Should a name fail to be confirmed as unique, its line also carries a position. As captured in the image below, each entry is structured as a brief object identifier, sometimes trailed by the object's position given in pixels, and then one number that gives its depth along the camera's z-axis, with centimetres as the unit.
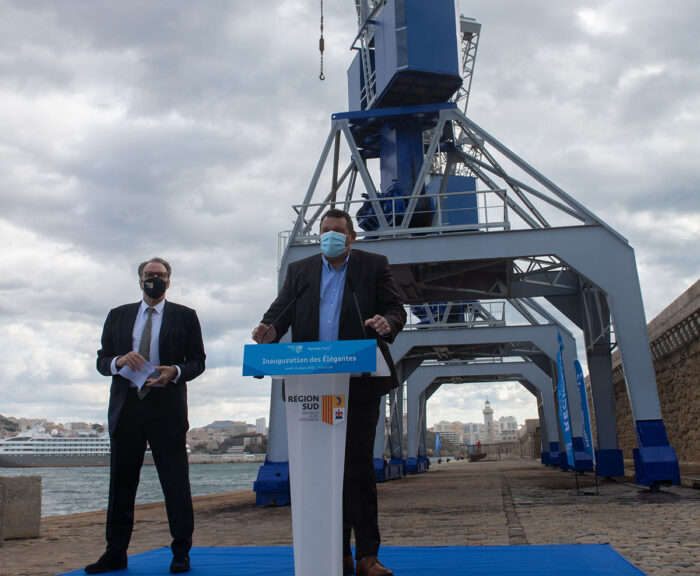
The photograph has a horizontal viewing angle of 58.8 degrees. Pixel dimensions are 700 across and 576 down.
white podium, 299
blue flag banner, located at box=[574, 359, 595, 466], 1186
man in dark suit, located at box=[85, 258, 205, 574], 391
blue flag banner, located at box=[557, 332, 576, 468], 1184
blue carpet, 348
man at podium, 341
